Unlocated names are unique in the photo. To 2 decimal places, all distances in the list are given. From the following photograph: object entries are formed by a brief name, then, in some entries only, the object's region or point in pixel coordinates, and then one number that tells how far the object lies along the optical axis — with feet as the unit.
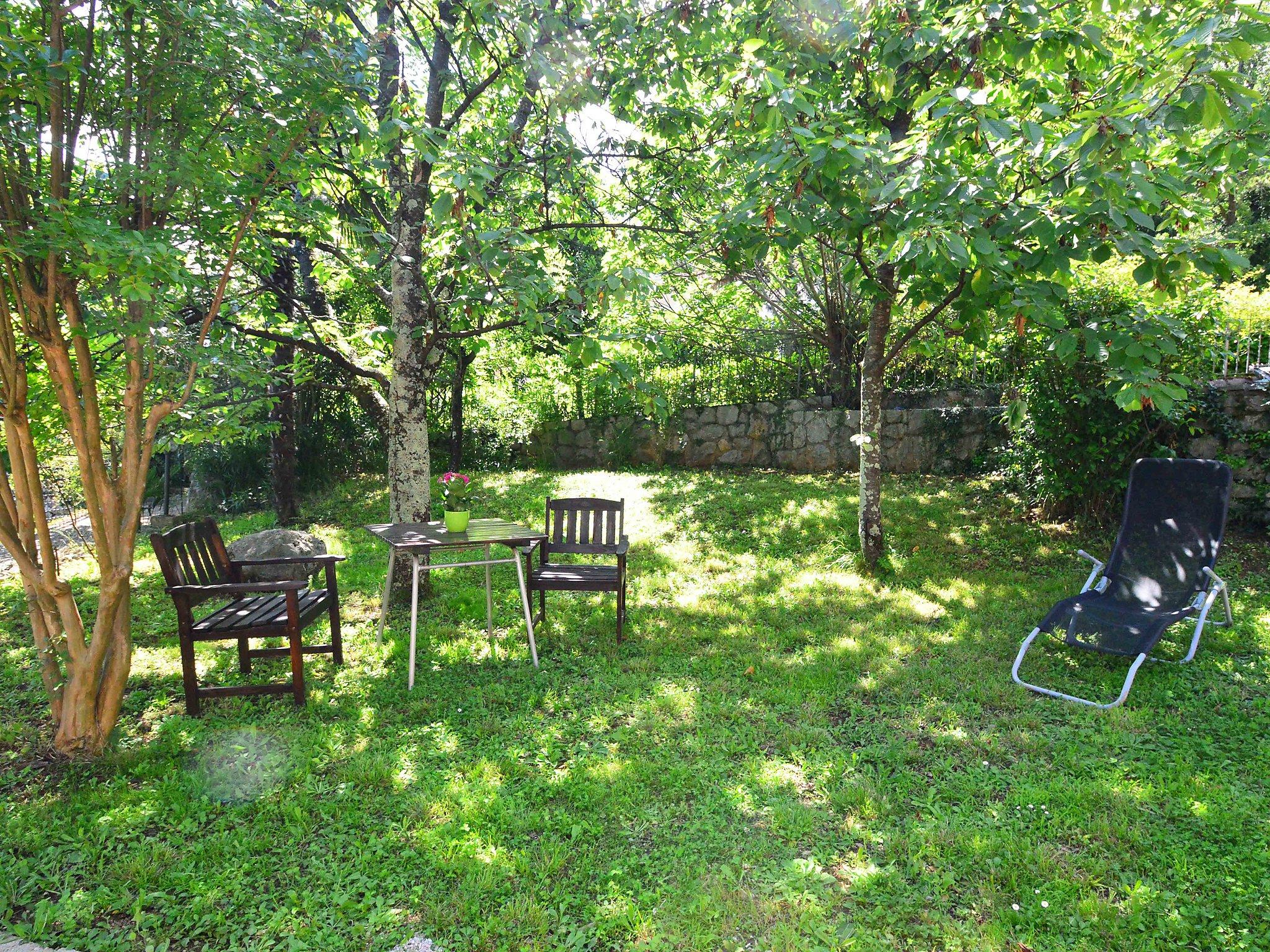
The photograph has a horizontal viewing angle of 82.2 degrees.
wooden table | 14.03
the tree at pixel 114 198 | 9.47
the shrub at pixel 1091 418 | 18.13
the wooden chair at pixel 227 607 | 12.10
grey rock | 21.95
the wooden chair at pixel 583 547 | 15.69
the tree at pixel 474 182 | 11.88
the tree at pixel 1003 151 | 9.52
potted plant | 15.21
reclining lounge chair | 13.34
